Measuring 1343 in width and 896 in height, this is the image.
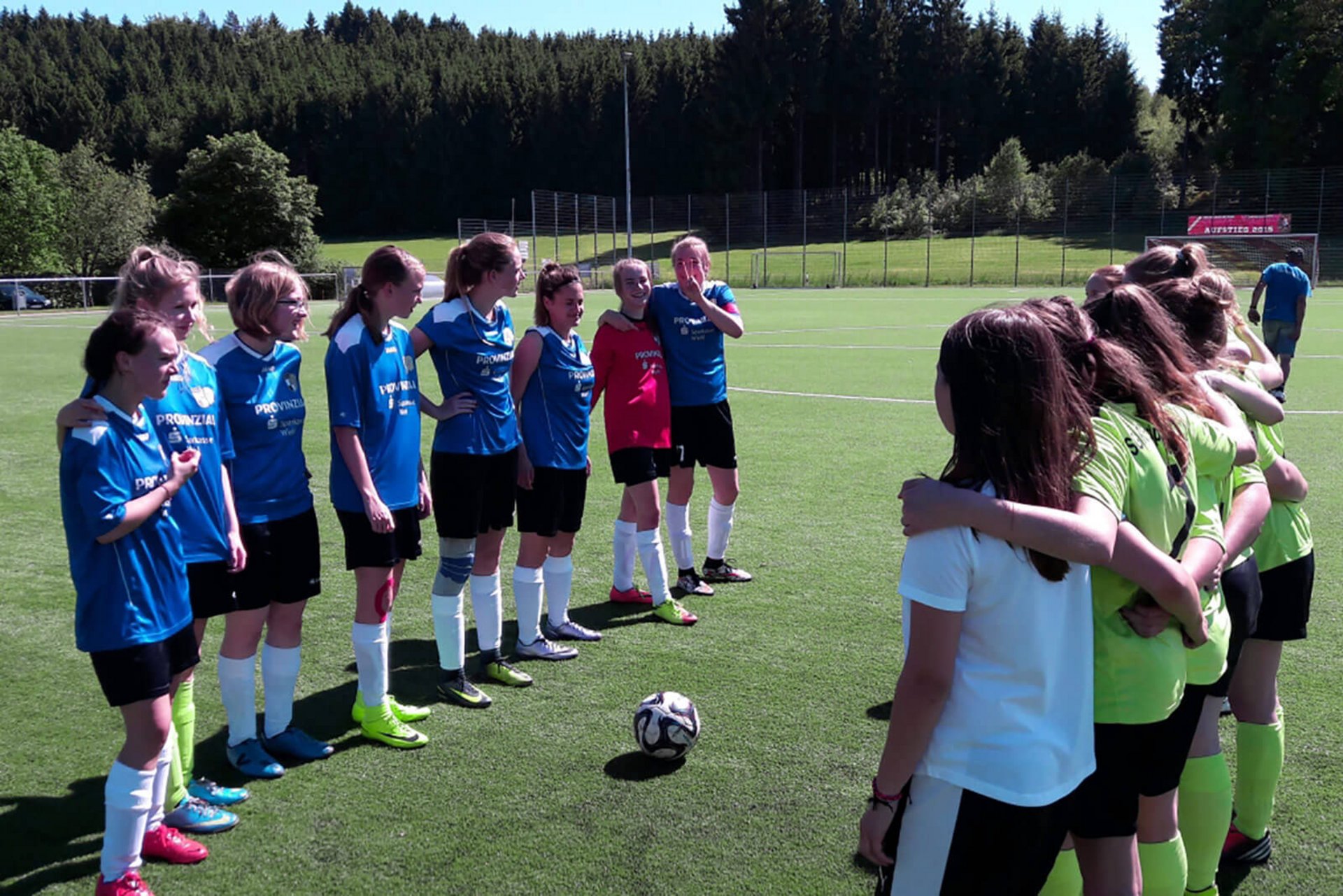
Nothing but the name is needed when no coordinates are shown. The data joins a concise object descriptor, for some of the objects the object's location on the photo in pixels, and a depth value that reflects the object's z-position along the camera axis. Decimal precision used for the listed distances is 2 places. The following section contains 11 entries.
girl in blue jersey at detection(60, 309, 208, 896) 3.21
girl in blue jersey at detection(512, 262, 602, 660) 5.62
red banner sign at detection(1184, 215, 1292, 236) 47.91
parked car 41.47
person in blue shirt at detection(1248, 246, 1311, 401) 13.75
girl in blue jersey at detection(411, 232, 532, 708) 5.04
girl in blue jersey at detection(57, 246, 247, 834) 3.81
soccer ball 4.36
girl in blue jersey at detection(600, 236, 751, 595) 6.73
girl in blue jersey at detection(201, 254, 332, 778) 4.22
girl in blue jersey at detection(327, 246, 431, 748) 4.47
